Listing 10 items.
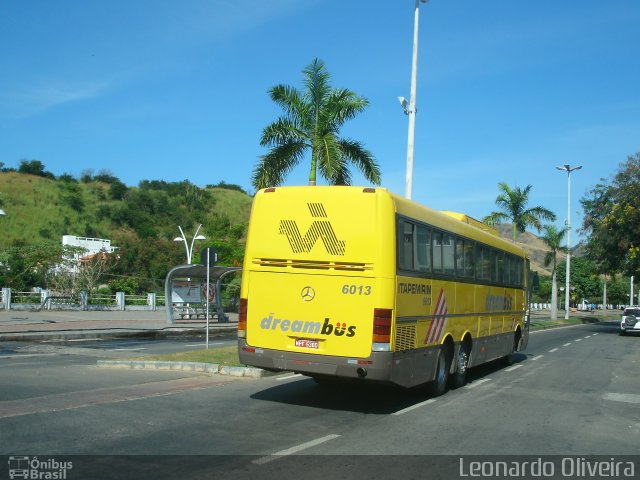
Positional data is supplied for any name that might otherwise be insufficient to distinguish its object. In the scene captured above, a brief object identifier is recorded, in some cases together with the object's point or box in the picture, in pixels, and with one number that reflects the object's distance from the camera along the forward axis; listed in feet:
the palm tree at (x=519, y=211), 146.41
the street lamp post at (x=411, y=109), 62.67
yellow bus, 29.84
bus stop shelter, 93.15
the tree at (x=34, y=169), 380.99
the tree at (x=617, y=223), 127.95
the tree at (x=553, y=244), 175.11
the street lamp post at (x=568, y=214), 173.36
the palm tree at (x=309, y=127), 74.38
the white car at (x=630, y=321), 119.96
